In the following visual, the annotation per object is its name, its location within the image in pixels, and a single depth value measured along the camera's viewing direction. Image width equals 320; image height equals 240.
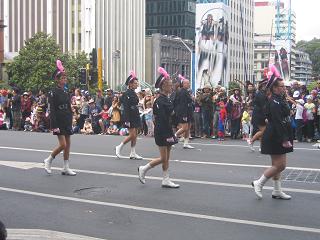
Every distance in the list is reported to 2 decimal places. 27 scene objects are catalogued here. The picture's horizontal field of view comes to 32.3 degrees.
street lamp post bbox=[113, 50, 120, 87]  95.00
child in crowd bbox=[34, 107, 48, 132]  23.02
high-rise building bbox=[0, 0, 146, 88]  89.56
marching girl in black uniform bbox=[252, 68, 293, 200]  8.35
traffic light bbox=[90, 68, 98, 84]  29.84
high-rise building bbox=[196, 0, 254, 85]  142.75
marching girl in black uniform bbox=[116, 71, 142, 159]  12.99
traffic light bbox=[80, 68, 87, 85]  29.25
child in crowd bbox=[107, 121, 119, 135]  21.34
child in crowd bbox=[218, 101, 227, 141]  18.70
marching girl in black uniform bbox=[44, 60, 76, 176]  10.73
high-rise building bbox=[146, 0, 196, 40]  125.75
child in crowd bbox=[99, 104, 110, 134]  21.92
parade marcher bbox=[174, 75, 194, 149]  14.97
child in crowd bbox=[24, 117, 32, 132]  23.64
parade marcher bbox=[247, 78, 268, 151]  13.40
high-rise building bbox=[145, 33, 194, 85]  111.69
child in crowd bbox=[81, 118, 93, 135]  21.89
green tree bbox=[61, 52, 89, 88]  65.06
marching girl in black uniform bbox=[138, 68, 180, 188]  9.42
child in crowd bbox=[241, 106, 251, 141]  18.58
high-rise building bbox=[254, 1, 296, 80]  168.12
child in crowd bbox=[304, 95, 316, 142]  17.52
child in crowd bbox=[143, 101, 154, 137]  20.44
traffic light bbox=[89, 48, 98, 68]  31.48
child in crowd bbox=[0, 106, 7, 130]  24.72
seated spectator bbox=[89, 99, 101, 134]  22.14
